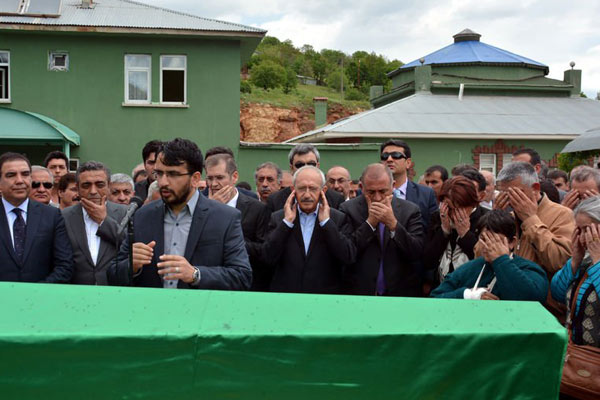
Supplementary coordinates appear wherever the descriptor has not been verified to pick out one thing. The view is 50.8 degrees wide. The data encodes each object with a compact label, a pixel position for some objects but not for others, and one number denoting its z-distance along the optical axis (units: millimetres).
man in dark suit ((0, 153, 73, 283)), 4168
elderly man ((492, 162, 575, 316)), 4043
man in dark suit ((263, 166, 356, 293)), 4648
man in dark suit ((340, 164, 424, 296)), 4727
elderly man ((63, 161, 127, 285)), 4523
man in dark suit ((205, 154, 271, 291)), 5133
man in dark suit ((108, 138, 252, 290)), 3438
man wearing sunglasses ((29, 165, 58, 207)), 5625
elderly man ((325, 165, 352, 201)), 6996
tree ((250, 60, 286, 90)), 54375
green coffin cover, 1999
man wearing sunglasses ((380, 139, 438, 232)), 5676
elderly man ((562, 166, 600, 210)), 5184
